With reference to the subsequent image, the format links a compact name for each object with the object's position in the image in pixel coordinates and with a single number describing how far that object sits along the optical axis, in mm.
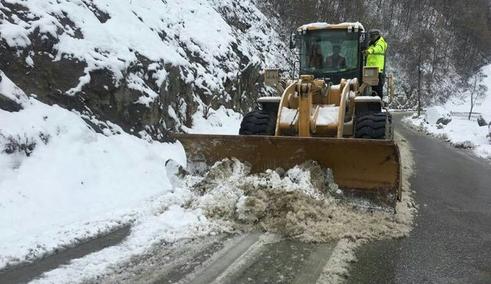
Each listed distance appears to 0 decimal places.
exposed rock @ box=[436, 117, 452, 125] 26412
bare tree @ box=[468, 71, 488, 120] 54500
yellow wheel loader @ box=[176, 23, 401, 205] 6210
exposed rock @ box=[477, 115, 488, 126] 21531
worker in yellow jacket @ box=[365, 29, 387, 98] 9656
